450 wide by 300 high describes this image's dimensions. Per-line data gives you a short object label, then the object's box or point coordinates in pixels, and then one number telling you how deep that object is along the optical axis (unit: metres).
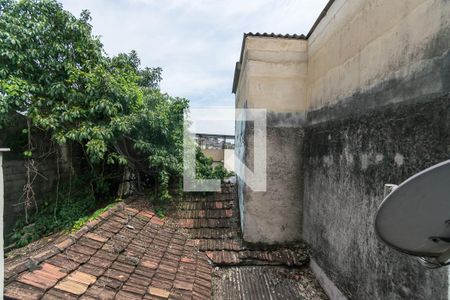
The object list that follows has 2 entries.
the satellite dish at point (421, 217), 1.02
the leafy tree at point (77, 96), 4.60
